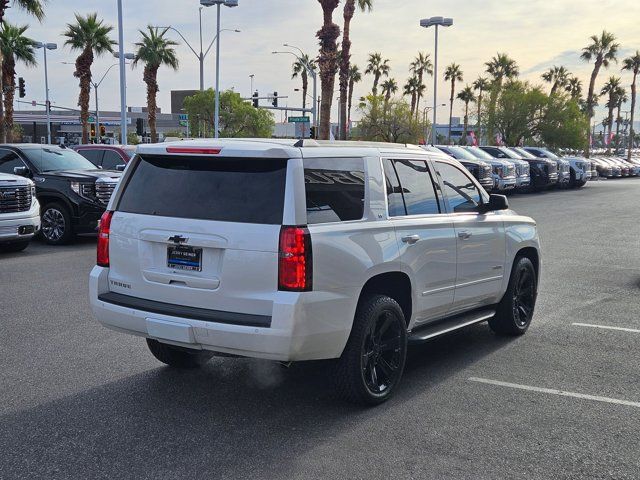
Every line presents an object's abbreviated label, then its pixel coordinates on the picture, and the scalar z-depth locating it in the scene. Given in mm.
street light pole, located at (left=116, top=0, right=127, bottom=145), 29656
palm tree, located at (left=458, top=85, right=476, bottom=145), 98125
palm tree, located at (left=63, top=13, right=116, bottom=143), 45156
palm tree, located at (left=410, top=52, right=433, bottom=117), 87250
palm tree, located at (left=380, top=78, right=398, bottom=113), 98500
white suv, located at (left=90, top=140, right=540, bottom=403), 4562
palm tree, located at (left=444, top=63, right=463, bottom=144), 93500
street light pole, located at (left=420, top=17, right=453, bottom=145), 43906
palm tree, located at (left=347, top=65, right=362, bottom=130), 84588
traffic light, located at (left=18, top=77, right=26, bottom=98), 52938
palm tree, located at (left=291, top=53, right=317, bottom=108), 90262
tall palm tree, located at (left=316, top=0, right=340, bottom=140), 33156
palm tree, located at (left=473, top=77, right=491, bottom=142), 64938
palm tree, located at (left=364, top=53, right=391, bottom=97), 86875
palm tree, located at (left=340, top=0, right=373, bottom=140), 37781
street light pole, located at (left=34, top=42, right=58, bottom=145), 56875
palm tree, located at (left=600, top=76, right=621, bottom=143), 98750
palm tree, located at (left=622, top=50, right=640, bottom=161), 82962
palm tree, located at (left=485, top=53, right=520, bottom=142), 82000
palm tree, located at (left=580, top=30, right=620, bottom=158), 71188
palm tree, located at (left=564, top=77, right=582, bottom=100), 99794
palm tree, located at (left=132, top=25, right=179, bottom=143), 49312
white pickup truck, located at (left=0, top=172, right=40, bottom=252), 12359
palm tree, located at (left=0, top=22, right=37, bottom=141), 43844
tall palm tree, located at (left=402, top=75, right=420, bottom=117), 88250
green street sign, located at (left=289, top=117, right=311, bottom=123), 62328
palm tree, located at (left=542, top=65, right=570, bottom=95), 88938
